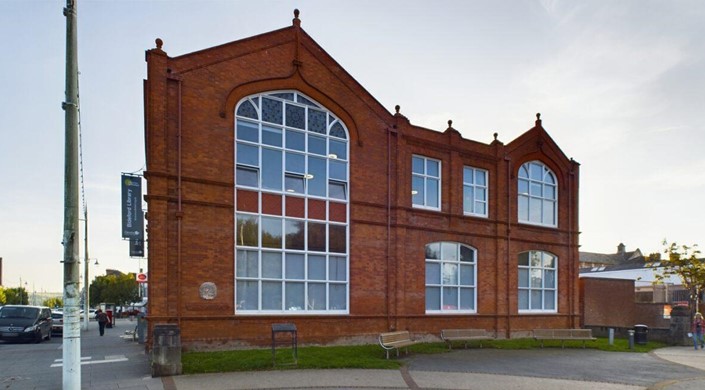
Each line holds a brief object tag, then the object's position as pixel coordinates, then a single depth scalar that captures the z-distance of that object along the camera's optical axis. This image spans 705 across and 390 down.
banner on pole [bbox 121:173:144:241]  15.09
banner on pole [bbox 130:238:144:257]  18.67
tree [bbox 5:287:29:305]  76.36
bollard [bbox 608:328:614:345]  20.11
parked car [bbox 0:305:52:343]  20.05
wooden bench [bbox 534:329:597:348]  19.23
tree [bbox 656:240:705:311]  25.00
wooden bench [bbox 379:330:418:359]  14.48
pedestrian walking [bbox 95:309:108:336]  24.31
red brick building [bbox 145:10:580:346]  14.02
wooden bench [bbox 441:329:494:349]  17.41
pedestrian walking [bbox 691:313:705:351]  20.17
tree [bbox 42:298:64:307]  101.56
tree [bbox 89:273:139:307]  63.94
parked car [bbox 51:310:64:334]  24.91
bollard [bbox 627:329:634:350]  18.95
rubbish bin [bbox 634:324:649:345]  20.85
